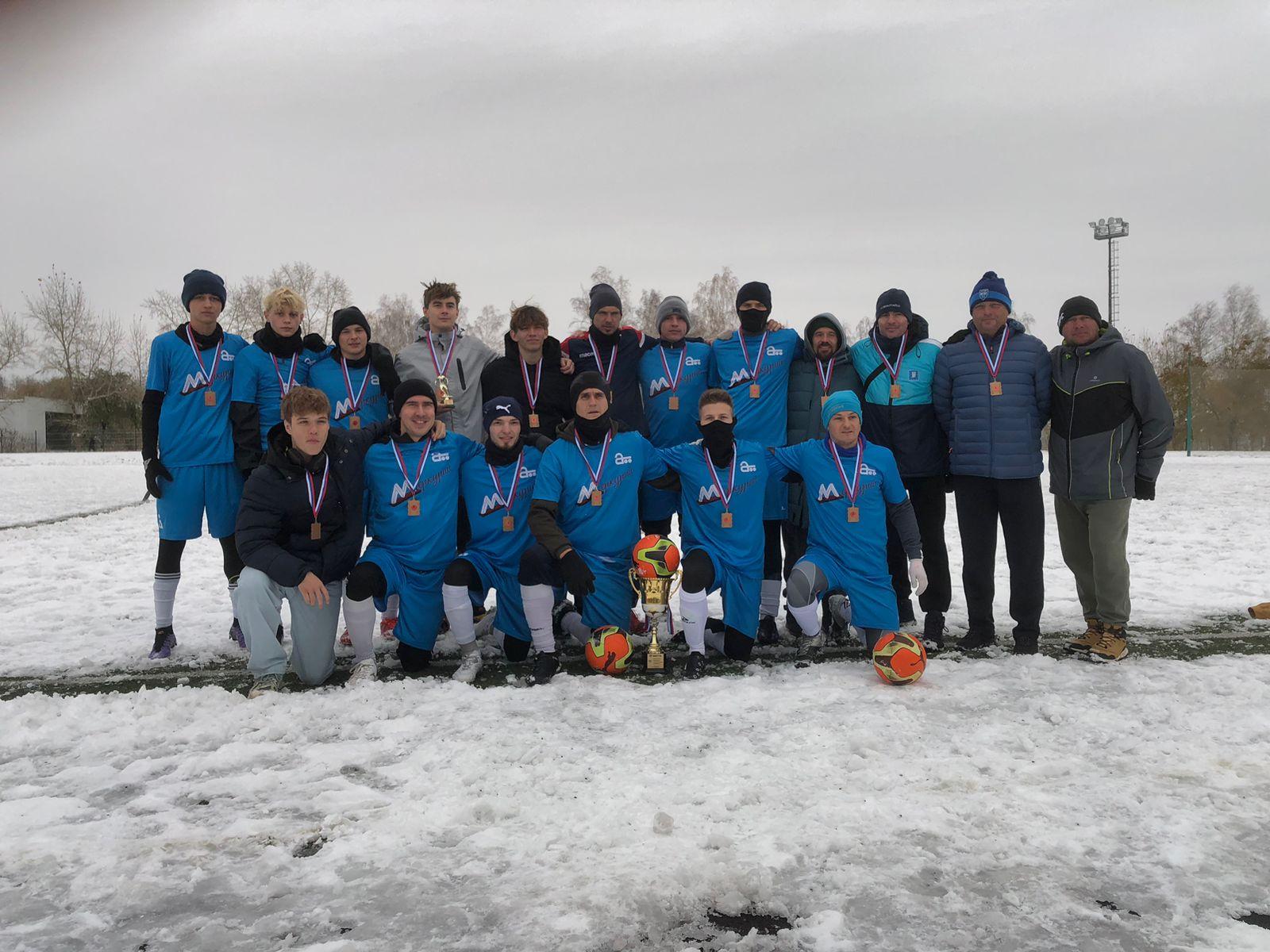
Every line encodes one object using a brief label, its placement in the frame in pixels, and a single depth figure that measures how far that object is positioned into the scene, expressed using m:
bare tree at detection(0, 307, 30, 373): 44.62
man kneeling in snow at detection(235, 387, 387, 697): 4.24
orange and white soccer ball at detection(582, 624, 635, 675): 4.47
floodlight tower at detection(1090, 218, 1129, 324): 43.84
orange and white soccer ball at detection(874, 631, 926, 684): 4.15
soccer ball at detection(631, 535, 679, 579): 4.60
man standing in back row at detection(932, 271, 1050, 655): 4.96
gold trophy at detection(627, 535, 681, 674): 4.59
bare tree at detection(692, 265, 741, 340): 47.59
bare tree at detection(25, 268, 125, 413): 44.75
